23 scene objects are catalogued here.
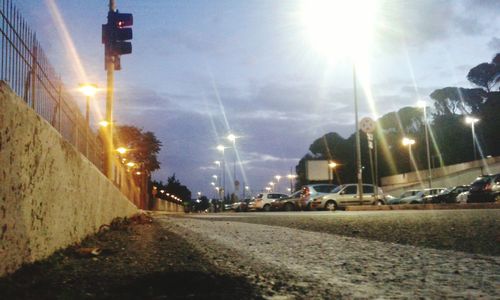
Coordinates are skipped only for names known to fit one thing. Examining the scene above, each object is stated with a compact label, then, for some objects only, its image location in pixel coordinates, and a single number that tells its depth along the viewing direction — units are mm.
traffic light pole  12742
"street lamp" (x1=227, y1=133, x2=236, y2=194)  65688
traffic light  12805
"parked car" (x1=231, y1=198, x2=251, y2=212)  50444
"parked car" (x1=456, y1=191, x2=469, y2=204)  31656
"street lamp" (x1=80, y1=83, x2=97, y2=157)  19066
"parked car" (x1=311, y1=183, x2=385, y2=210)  28938
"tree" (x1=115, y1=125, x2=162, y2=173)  66812
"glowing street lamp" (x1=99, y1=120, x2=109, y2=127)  16578
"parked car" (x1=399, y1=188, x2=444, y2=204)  39719
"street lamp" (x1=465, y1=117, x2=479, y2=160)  57756
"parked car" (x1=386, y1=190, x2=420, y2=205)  43356
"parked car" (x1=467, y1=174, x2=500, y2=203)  24188
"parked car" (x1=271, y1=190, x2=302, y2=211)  35022
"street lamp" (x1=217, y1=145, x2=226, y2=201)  70200
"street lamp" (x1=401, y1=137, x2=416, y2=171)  61450
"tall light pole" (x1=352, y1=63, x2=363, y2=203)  26906
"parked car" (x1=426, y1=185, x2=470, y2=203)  36438
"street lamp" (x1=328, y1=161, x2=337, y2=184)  50438
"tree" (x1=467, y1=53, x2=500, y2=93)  85688
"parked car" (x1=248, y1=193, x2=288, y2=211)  40438
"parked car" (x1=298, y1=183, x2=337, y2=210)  29328
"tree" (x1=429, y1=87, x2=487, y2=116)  86812
